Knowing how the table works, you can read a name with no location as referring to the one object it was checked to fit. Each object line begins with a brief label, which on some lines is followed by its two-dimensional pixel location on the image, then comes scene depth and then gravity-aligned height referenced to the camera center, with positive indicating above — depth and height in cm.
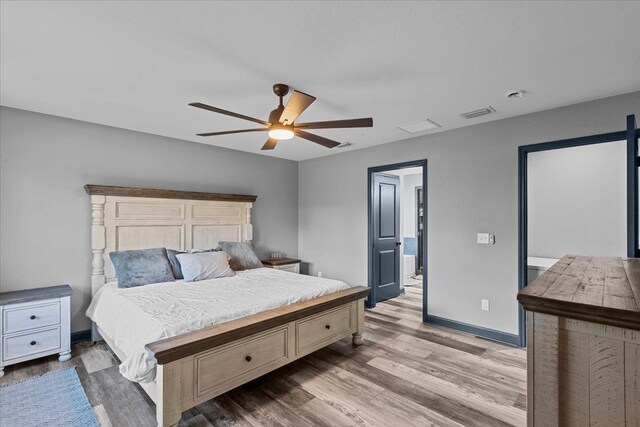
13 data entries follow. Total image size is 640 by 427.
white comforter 215 -76
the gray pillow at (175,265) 373 -60
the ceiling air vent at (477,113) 318 +109
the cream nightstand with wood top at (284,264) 496 -78
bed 206 -81
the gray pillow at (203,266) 360 -60
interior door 494 -34
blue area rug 212 -140
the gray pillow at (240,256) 428 -56
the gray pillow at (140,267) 333 -57
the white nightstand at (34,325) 277 -102
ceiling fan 228 +76
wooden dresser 71 -34
